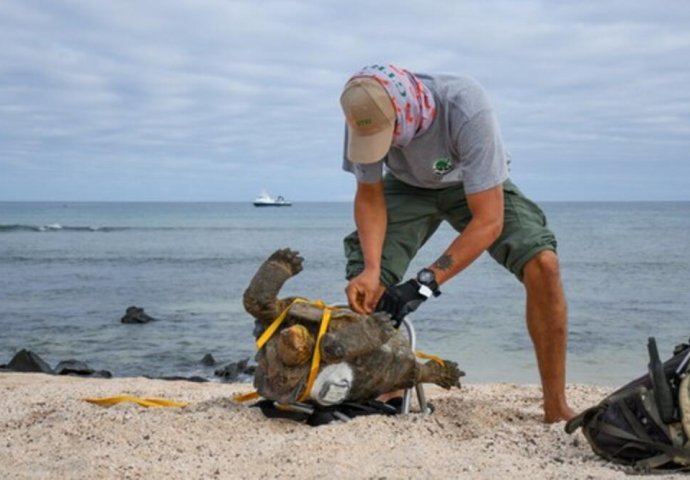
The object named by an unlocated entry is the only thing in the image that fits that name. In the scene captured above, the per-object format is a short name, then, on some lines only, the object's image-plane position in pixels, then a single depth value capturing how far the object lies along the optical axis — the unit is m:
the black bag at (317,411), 4.22
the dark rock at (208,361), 10.25
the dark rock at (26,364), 9.25
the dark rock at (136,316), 14.28
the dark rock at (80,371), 9.23
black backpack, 3.43
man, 4.14
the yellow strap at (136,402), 4.95
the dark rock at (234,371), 9.30
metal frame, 4.41
